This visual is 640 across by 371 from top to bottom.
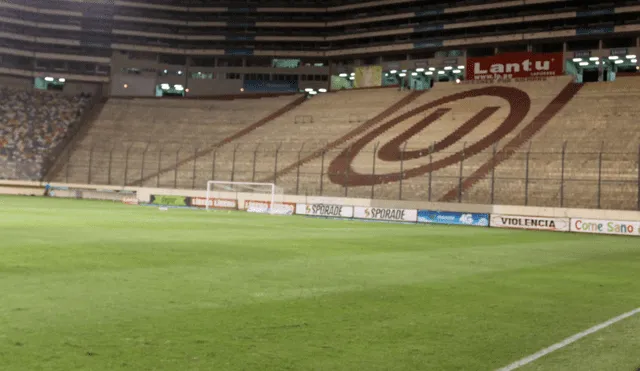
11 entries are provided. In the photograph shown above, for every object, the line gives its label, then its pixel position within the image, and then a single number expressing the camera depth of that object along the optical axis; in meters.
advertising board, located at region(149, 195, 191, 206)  54.25
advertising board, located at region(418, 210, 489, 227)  43.47
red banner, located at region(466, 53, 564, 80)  70.81
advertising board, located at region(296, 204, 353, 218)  46.84
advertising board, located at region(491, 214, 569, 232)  40.56
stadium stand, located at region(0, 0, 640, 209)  51.62
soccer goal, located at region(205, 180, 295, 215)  49.94
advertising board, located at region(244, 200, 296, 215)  49.41
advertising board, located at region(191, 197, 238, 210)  52.25
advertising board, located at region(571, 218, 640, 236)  38.50
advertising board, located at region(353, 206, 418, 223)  44.50
